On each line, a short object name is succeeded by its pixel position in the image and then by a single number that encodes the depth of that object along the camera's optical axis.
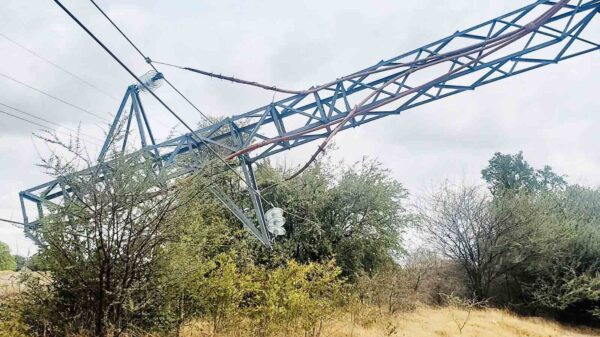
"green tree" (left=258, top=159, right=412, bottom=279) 16.25
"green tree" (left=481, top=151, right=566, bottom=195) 34.75
